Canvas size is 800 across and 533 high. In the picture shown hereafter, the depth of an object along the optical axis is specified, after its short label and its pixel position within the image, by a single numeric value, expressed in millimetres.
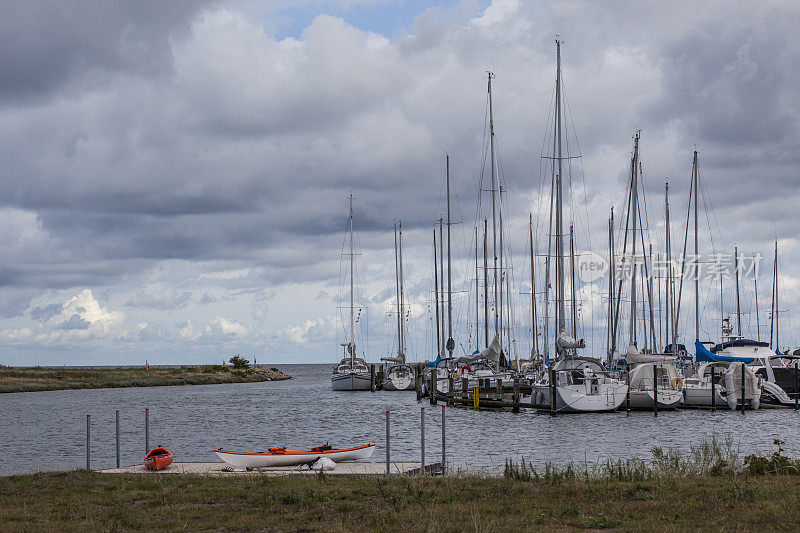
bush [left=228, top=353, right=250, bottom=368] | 174125
